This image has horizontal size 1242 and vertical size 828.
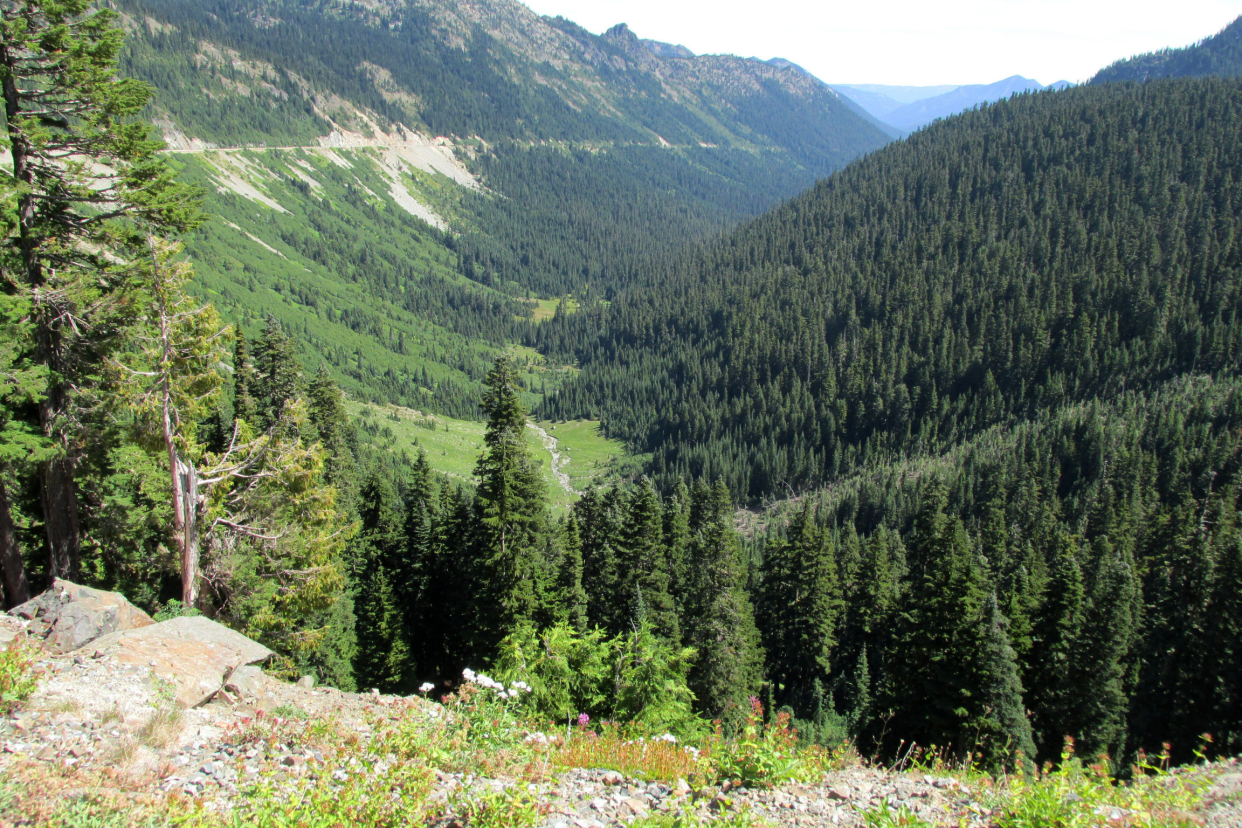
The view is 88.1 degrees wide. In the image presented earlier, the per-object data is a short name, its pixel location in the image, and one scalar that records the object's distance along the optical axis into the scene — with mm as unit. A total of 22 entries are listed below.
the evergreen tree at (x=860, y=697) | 42156
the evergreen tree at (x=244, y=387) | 31595
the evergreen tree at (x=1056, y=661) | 36688
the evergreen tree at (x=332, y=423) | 36844
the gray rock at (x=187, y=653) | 12031
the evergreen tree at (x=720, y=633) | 31203
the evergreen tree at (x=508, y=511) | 27875
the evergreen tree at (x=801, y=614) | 48250
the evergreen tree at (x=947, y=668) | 27969
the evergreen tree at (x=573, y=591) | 33062
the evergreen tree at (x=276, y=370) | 32312
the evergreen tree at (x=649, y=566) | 37469
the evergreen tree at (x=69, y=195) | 16125
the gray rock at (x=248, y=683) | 12875
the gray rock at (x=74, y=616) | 12805
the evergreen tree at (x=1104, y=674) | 35094
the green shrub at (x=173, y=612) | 17266
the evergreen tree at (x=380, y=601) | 36188
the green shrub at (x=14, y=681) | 9625
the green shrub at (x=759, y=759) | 9586
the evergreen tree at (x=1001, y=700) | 26922
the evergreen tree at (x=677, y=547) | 45625
